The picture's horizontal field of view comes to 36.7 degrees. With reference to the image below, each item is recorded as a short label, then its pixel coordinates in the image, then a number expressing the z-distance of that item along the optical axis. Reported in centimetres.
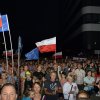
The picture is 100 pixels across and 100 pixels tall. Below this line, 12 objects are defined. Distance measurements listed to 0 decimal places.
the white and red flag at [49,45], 598
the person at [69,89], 442
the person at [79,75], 610
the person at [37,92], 344
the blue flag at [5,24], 637
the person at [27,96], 350
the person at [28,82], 486
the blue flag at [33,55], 694
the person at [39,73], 544
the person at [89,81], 527
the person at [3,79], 471
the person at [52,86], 423
